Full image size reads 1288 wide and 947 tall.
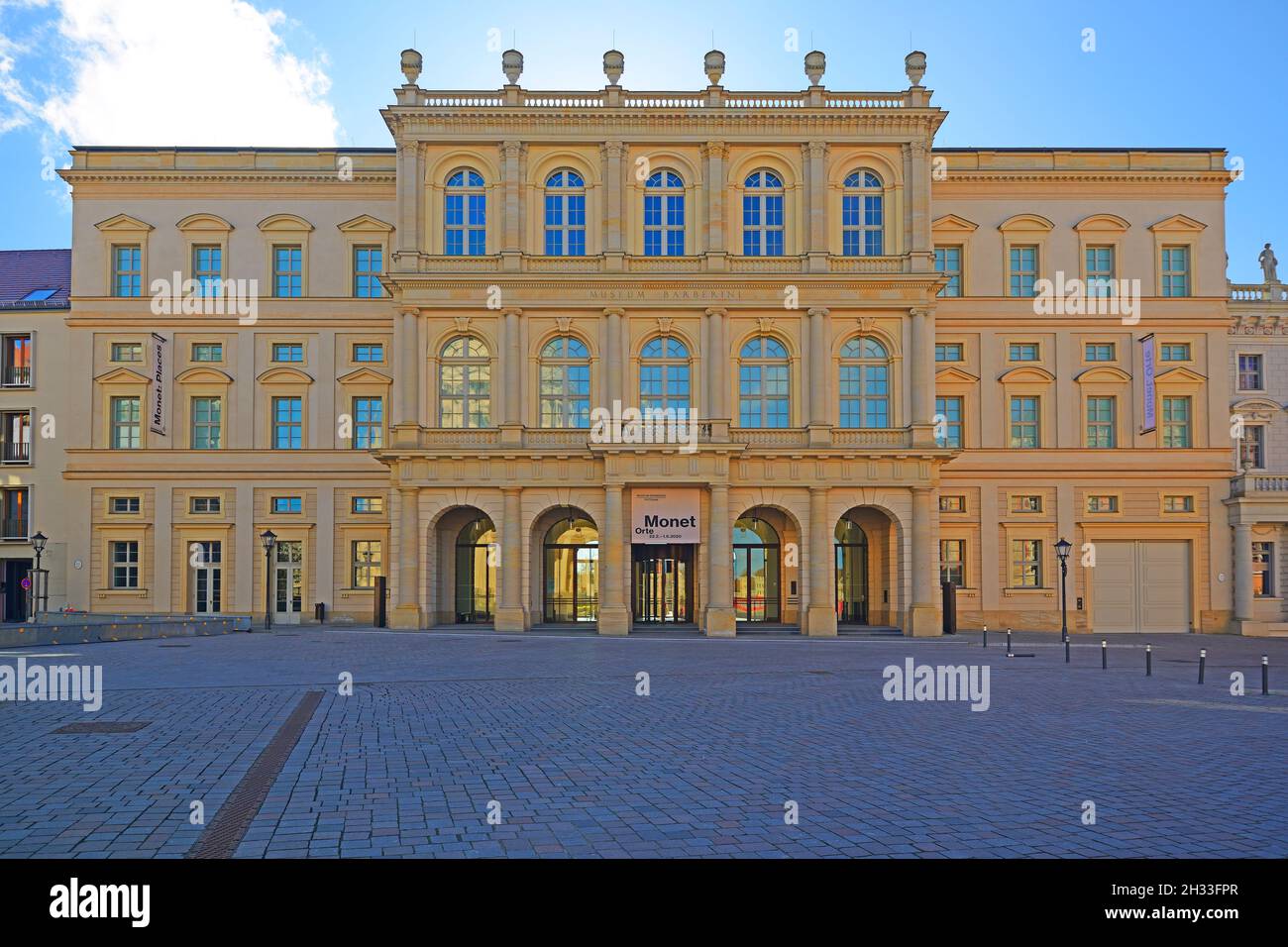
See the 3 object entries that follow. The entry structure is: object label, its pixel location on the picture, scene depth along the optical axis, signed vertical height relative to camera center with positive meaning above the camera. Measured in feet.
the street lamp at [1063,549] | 107.24 -6.19
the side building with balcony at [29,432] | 141.28 +7.94
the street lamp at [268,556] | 121.90 -7.76
